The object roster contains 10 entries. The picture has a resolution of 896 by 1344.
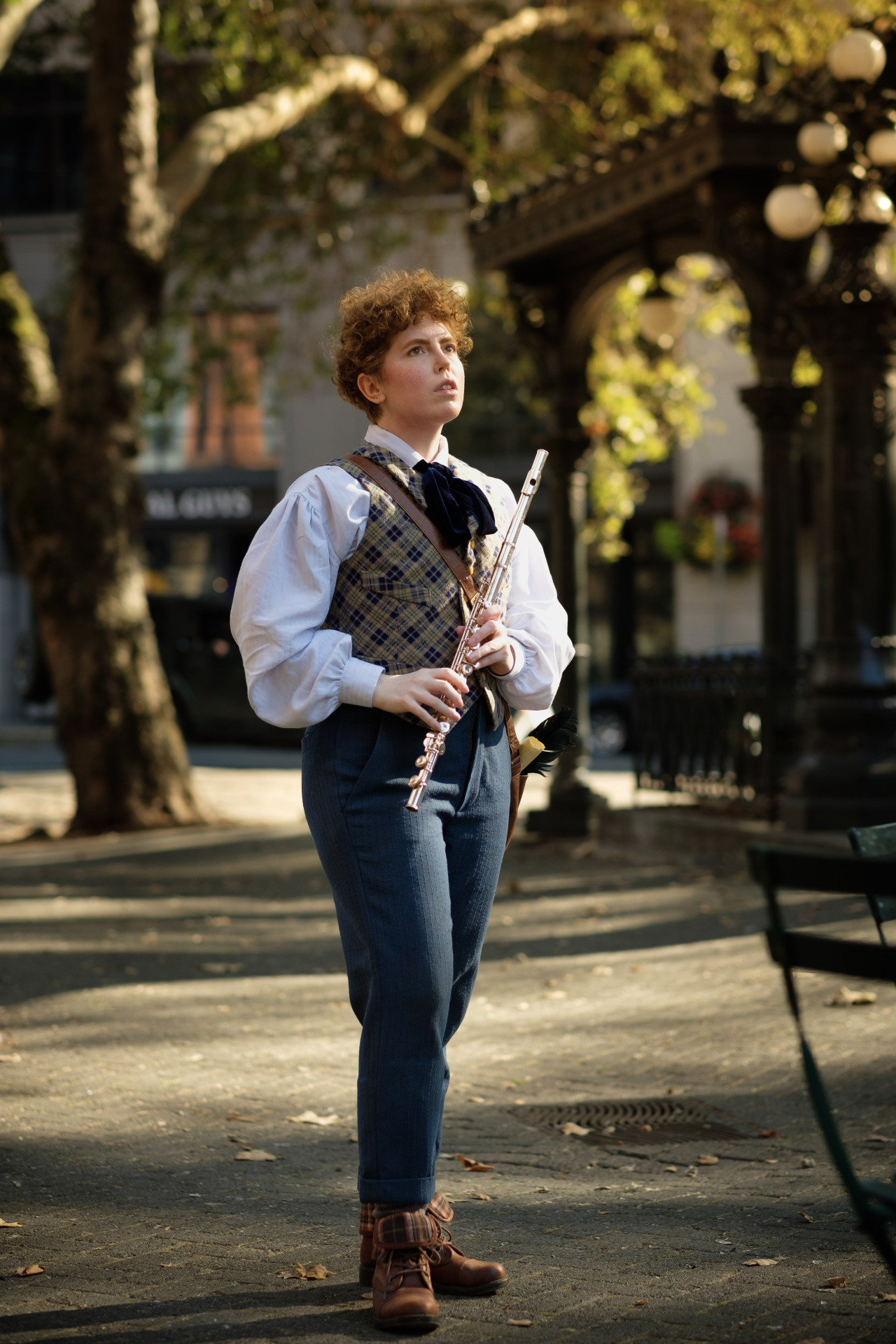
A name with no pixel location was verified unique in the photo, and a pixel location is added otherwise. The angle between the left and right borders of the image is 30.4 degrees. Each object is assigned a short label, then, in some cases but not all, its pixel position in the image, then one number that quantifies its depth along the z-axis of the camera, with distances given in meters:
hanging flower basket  29.55
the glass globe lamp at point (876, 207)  9.63
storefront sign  33.09
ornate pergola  9.77
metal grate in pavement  4.75
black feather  3.72
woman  3.24
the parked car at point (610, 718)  23.94
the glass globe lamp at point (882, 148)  9.32
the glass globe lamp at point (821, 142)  9.24
